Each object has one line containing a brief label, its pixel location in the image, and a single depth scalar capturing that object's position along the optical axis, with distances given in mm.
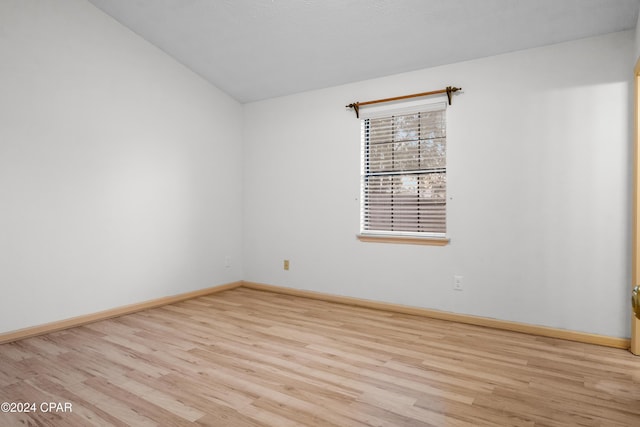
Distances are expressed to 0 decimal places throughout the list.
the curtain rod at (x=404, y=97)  3301
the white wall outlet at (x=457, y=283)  3301
